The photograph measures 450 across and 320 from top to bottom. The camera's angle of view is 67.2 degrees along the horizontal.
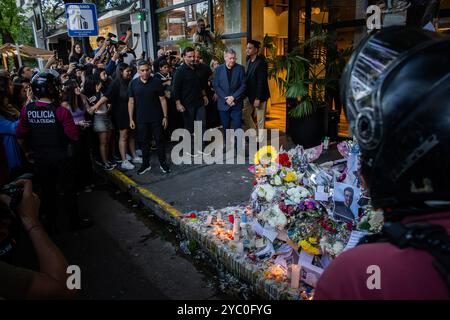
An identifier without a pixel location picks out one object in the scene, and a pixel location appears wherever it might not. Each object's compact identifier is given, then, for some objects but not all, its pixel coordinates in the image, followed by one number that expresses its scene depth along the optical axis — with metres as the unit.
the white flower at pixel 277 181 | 3.42
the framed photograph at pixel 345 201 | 2.82
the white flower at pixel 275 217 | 3.08
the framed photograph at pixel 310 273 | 2.84
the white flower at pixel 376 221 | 2.57
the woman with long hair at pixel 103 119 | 6.29
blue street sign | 7.76
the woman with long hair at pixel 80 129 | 5.60
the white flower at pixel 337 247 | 2.73
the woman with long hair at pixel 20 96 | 5.36
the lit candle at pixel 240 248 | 3.48
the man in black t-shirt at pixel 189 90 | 6.53
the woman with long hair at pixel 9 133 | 4.23
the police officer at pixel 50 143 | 3.95
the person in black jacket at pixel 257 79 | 6.90
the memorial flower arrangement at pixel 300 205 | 2.89
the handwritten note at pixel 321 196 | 3.03
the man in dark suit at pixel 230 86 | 6.61
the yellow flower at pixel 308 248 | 2.89
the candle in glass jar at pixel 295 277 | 2.88
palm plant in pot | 6.62
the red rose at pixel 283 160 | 3.62
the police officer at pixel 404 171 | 0.77
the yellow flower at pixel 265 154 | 3.65
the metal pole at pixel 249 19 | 8.18
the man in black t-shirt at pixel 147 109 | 5.88
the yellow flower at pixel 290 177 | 3.40
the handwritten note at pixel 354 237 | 2.56
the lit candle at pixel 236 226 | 3.73
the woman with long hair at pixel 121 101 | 6.31
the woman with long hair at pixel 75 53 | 10.49
